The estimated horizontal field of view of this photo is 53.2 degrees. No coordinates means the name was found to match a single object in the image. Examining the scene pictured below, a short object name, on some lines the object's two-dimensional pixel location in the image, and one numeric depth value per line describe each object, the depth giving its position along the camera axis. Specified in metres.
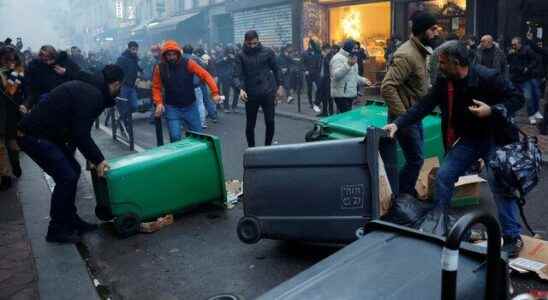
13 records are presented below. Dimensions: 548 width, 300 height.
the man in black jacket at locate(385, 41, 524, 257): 4.03
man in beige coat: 5.16
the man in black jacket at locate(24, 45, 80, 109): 8.11
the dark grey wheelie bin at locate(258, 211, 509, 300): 2.19
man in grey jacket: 10.35
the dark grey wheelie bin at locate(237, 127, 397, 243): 4.17
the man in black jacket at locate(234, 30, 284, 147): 8.03
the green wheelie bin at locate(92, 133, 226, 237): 5.31
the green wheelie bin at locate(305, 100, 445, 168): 5.82
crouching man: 5.05
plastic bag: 4.04
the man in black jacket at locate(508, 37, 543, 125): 10.70
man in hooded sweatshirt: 7.11
